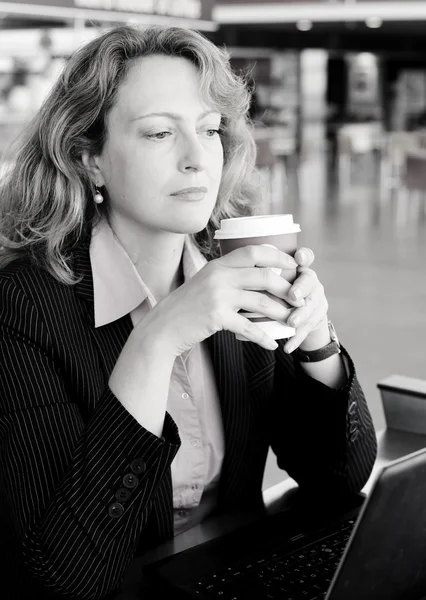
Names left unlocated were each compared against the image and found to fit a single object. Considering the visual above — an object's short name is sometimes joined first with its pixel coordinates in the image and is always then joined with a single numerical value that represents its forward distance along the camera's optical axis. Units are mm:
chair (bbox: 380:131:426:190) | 13594
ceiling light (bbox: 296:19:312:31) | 17048
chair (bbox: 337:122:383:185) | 15234
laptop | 811
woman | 1088
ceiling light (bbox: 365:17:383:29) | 16302
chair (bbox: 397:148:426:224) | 10398
